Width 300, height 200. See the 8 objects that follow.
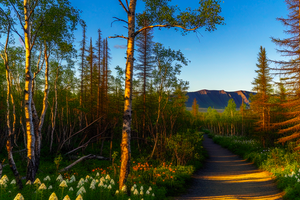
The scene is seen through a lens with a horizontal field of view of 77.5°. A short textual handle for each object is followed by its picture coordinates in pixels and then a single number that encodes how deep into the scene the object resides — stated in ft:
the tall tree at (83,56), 72.43
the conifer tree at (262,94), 68.03
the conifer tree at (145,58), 60.13
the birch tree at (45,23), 22.78
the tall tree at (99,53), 73.31
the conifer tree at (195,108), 234.07
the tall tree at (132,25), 18.81
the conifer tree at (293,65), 43.23
